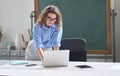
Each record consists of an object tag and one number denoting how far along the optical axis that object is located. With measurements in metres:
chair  2.71
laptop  2.09
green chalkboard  3.62
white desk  1.97
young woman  2.46
